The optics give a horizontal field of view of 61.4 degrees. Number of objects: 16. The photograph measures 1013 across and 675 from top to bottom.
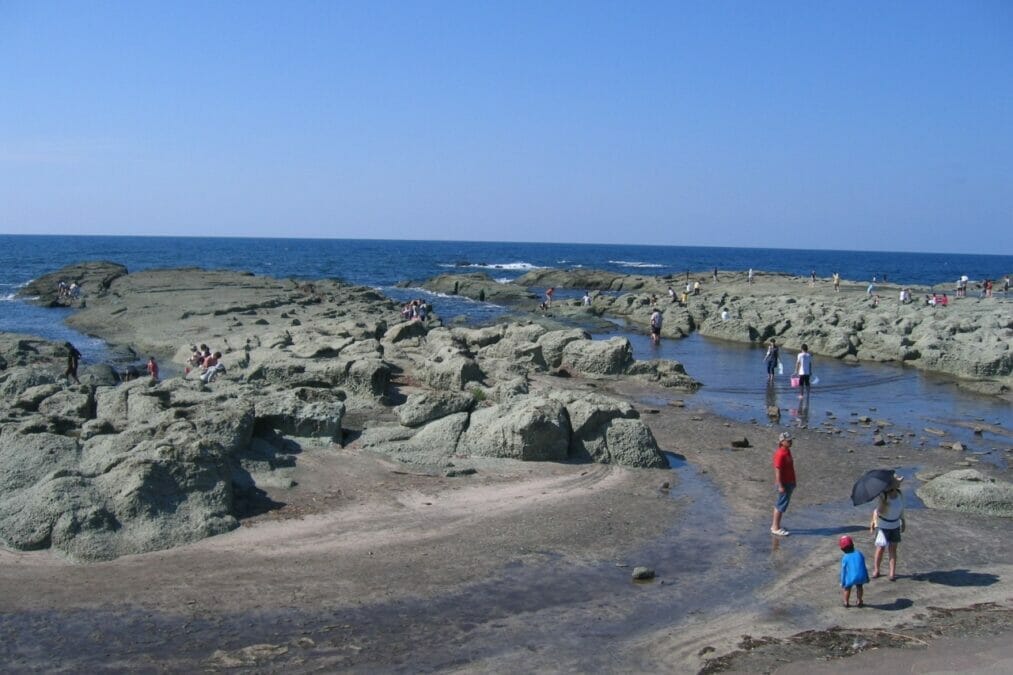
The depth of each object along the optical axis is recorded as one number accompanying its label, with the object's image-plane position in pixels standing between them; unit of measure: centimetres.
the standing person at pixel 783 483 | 1345
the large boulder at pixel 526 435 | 1688
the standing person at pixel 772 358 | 2912
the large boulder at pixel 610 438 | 1716
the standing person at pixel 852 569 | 1059
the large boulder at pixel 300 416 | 1706
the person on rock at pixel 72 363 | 2561
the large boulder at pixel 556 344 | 3022
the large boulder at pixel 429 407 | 1822
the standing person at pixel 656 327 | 3956
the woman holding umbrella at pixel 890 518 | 1150
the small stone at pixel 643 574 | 1155
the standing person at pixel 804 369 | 2598
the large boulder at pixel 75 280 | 5860
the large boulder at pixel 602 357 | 2906
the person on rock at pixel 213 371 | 2305
